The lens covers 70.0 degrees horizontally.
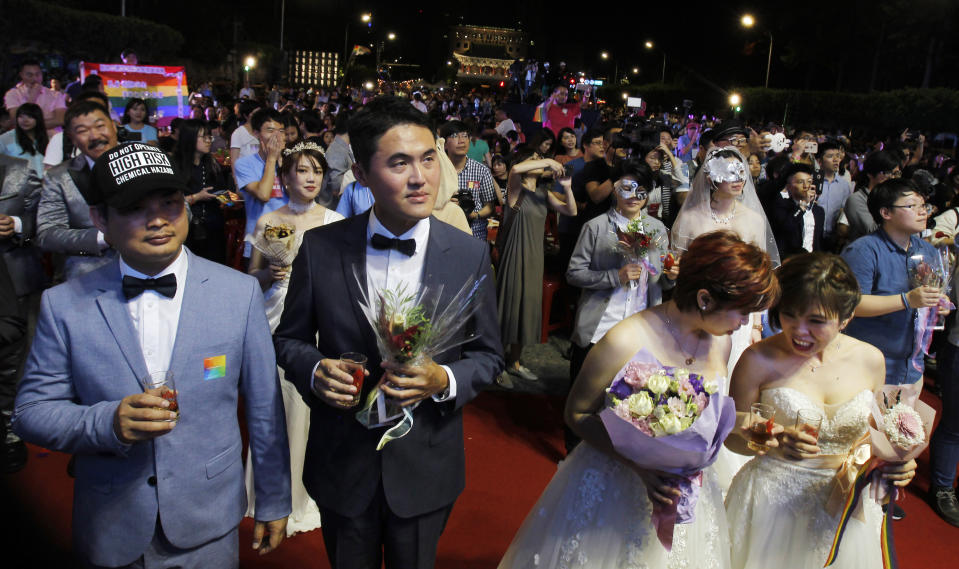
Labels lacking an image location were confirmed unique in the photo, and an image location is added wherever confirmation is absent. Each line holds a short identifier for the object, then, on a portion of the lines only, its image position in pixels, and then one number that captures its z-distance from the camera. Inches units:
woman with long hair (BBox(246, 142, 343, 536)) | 150.3
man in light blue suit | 80.0
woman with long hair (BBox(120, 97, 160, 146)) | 359.6
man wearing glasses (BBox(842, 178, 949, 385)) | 166.4
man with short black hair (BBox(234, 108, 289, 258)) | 203.2
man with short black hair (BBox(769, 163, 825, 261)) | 235.6
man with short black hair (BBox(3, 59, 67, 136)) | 333.4
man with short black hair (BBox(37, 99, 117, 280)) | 153.7
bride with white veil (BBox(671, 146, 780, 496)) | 179.2
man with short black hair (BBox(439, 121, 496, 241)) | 251.9
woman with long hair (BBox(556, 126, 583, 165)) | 352.1
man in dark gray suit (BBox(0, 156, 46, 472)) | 163.3
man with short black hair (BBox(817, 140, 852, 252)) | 300.0
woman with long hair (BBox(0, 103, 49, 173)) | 246.7
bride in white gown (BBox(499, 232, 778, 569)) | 95.9
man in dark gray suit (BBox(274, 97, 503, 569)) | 89.4
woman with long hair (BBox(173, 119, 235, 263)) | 266.6
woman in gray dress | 234.7
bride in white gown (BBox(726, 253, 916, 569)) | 109.4
